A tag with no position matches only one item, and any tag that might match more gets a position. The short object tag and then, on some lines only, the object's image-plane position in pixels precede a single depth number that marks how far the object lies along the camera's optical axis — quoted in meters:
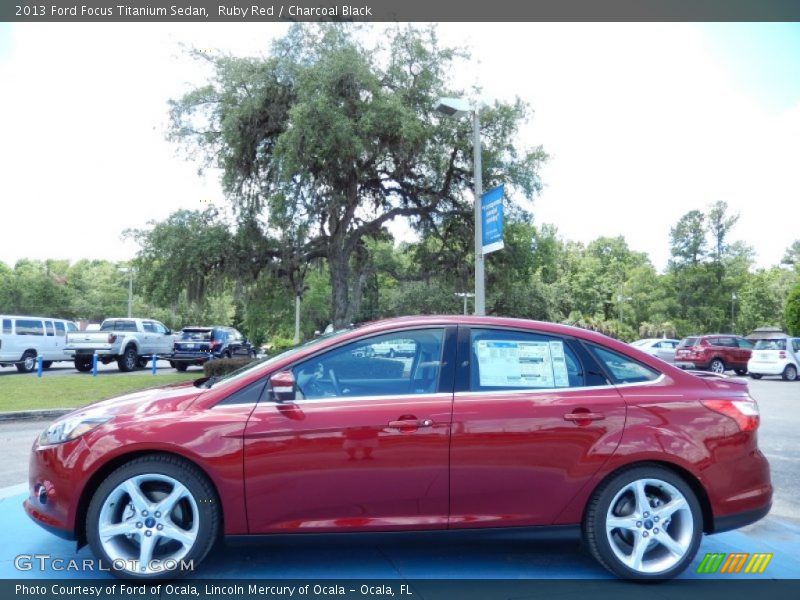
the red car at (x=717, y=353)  24.20
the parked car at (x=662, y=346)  29.05
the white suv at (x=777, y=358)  21.77
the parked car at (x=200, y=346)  23.64
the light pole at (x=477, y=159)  11.36
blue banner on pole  10.84
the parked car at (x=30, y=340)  21.48
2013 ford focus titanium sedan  3.51
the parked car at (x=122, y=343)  22.17
